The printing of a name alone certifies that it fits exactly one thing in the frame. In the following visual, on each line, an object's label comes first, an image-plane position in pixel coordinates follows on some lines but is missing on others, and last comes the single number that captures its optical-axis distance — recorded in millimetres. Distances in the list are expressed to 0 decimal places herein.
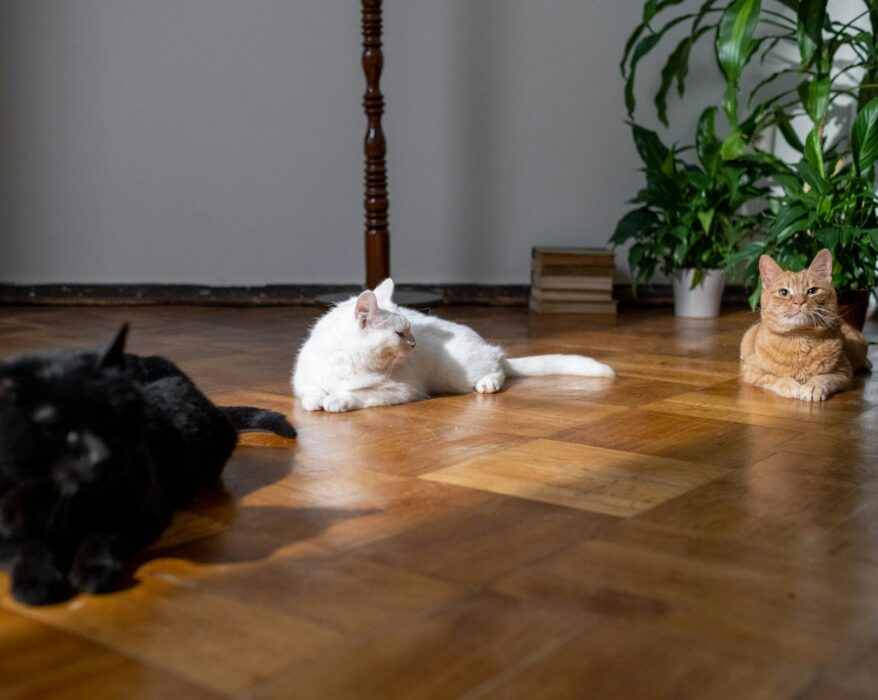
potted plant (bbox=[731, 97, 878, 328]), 3016
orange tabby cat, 2328
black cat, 1035
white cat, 2141
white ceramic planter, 3799
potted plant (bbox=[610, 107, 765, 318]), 3664
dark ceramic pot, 3088
